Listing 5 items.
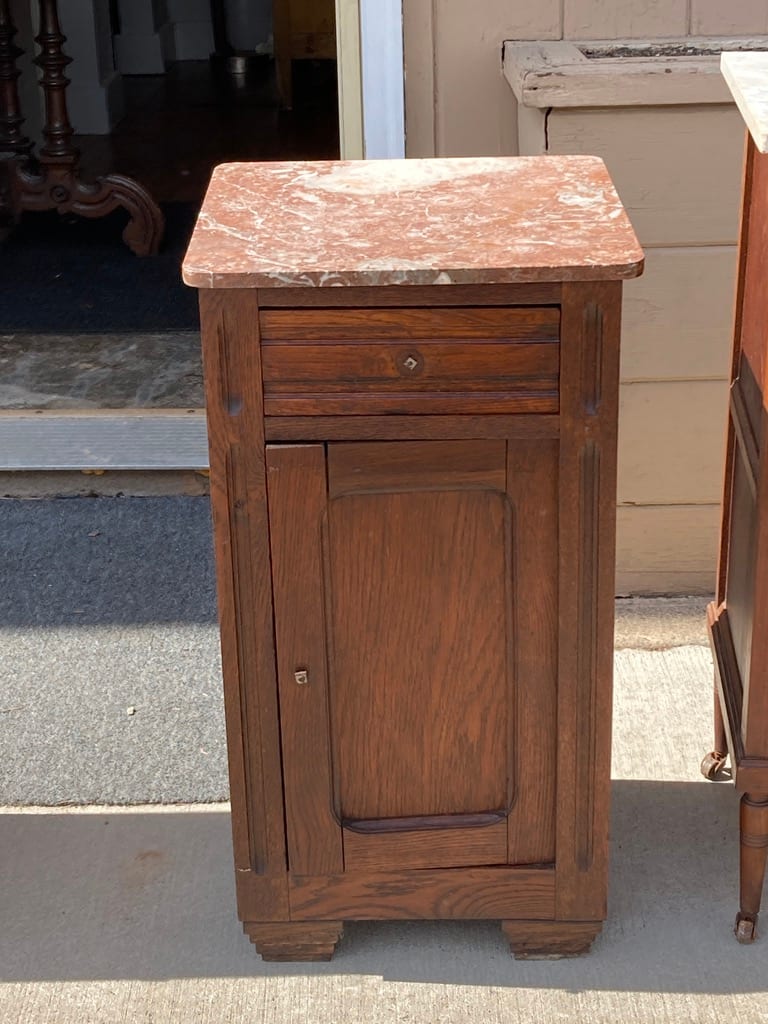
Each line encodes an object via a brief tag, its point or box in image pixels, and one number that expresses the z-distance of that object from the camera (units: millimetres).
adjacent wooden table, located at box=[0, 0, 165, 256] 4480
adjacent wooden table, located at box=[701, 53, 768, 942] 1791
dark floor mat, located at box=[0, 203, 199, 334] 3986
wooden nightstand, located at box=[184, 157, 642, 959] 1583
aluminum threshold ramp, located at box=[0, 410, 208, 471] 3275
